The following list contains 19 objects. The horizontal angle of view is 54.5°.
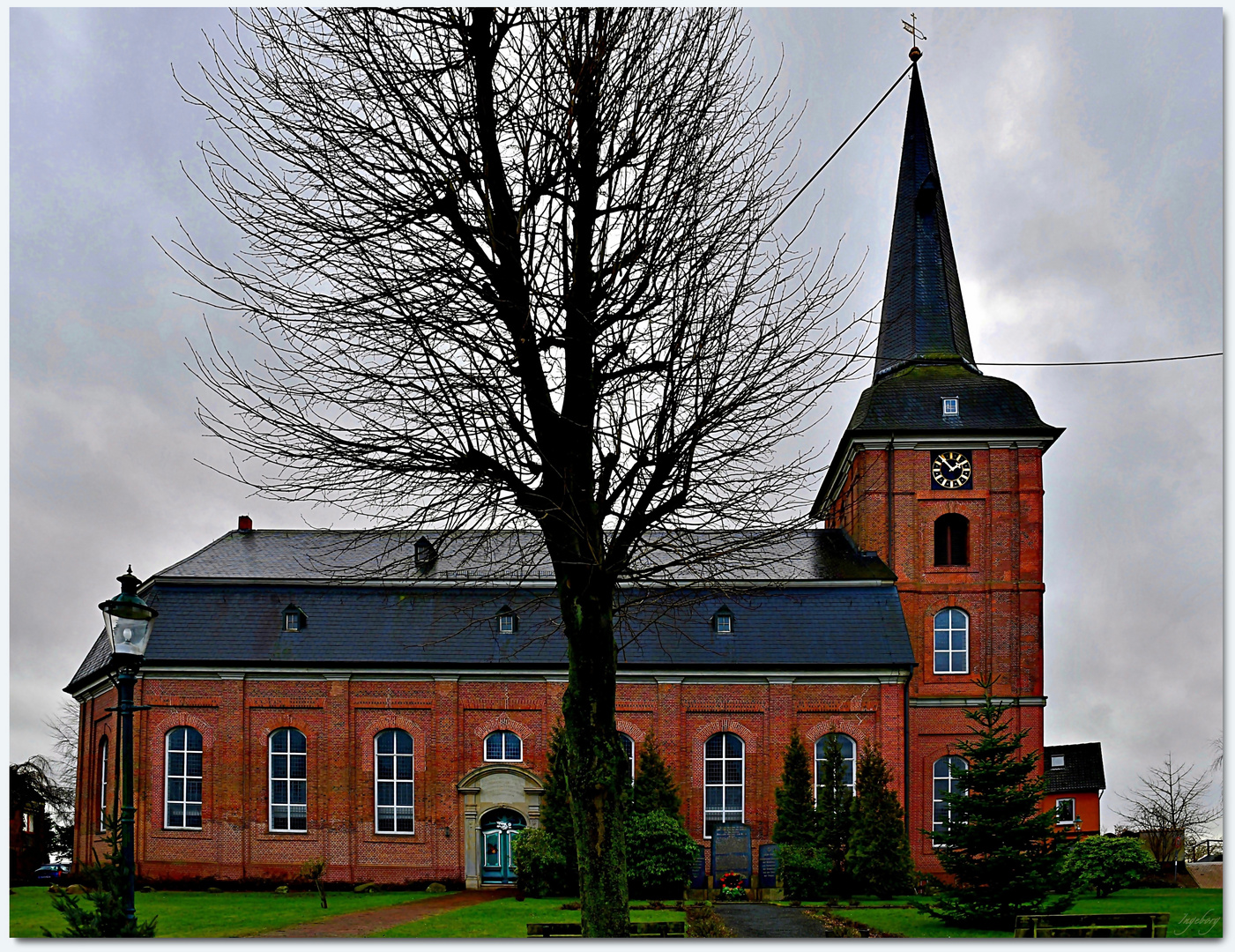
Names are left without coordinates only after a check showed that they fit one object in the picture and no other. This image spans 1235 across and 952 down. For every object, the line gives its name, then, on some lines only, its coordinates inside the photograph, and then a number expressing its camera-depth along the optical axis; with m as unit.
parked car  27.00
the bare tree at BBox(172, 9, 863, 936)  9.16
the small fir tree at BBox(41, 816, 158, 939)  10.36
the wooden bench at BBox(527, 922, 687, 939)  13.05
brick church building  30.36
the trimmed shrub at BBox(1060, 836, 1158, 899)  23.84
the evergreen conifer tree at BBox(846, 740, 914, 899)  27.17
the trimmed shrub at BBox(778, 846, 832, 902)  26.70
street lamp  10.50
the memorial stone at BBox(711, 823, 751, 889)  28.22
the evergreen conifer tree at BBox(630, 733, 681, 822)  28.58
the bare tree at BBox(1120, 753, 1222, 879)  27.50
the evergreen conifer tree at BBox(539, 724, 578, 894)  26.47
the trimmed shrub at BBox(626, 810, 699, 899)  26.47
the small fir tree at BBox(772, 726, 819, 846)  28.47
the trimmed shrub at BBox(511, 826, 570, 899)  26.28
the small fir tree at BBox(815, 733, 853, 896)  27.56
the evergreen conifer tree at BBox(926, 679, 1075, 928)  18.83
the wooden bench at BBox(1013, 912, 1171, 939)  12.80
